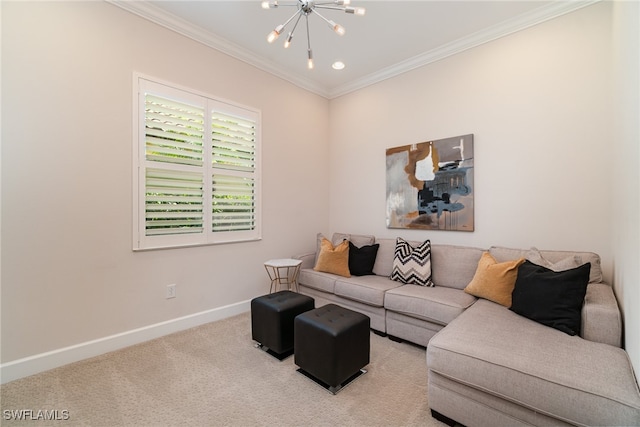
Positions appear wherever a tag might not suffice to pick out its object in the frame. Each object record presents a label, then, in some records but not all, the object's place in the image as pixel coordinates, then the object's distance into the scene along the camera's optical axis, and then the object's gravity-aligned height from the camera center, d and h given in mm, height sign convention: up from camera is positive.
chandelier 1900 +1539
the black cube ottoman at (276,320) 2289 -932
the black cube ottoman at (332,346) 1839 -946
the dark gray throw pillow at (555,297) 1739 -558
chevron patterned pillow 2861 -544
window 2582 +482
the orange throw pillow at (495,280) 2211 -553
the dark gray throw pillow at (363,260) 3314 -560
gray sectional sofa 1195 -758
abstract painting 3029 +368
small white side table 3507 -839
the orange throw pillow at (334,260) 3266 -556
